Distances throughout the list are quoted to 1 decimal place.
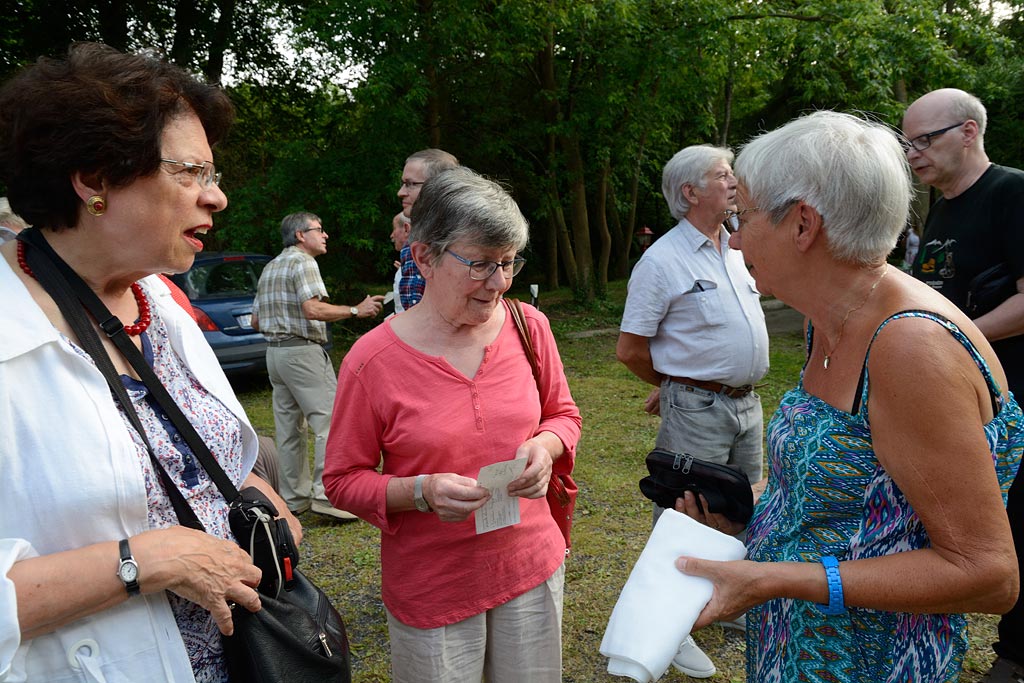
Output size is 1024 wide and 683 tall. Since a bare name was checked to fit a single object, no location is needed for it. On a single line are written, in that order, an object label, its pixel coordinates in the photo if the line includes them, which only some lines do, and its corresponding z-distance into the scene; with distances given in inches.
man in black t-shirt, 120.3
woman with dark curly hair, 52.6
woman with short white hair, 55.2
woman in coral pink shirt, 83.6
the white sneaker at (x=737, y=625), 146.0
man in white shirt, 132.5
